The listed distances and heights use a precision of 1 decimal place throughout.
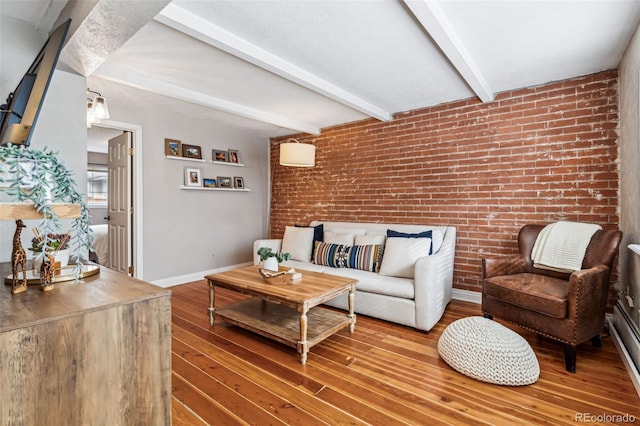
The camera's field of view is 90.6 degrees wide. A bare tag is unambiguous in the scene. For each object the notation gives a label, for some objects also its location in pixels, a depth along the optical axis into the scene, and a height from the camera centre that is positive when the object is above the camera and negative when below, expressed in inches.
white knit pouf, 75.8 -35.5
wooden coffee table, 89.9 -33.4
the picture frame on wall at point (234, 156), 198.8 +37.7
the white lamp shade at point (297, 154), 146.7 +28.4
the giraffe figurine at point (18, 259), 40.8 -5.4
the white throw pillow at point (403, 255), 120.6 -16.1
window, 301.0 +30.4
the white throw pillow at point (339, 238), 147.7 -11.5
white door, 157.2 +7.0
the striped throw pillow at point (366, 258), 132.5 -18.6
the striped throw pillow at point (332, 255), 139.0 -18.2
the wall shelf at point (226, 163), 189.1 +32.4
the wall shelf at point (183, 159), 168.2 +31.7
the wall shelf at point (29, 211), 34.2 +0.8
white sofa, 106.9 -26.8
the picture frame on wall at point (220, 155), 190.5 +36.9
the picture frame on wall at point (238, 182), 202.2 +21.5
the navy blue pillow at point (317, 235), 157.8 -10.5
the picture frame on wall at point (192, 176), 176.9 +22.5
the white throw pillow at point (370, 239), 138.7 -11.4
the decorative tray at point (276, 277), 102.4 -20.2
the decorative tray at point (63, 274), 43.8 -8.2
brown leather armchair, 81.4 -23.2
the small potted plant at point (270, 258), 109.4 -15.2
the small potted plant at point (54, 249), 41.8 -4.2
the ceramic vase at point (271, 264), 109.0 -16.9
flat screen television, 51.0 +21.3
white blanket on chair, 99.0 -11.3
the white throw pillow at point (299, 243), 156.4 -14.5
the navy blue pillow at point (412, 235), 131.6 -9.2
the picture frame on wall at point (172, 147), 167.9 +37.1
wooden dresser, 30.5 -14.8
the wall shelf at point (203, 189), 175.5 +16.2
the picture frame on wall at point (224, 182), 193.2 +21.0
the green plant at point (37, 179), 34.7 +4.6
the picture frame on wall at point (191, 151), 175.6 +36.7
